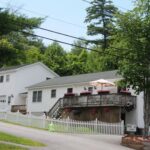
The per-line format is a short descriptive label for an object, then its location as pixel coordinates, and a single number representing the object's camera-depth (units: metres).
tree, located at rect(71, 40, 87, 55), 89.94
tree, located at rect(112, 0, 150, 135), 27.91
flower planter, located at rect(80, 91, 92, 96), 44.53
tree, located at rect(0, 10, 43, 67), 20.22
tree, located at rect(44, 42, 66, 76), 77.69
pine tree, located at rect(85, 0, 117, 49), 71.81
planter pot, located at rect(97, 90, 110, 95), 42.75
